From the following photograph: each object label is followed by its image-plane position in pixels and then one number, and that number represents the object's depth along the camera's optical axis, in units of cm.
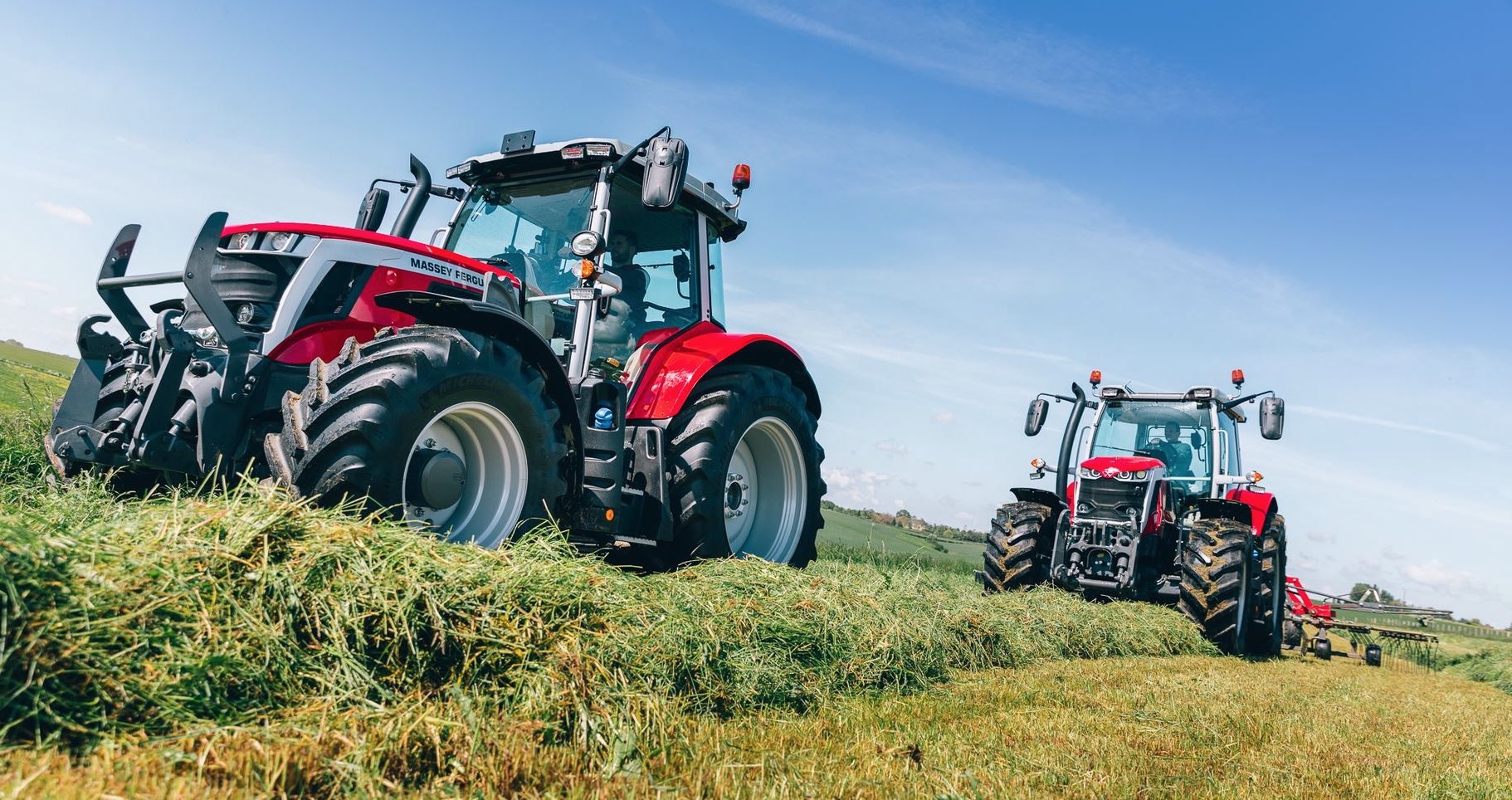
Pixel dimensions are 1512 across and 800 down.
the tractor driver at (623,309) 555
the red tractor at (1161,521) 833
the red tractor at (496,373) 362
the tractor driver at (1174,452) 997
